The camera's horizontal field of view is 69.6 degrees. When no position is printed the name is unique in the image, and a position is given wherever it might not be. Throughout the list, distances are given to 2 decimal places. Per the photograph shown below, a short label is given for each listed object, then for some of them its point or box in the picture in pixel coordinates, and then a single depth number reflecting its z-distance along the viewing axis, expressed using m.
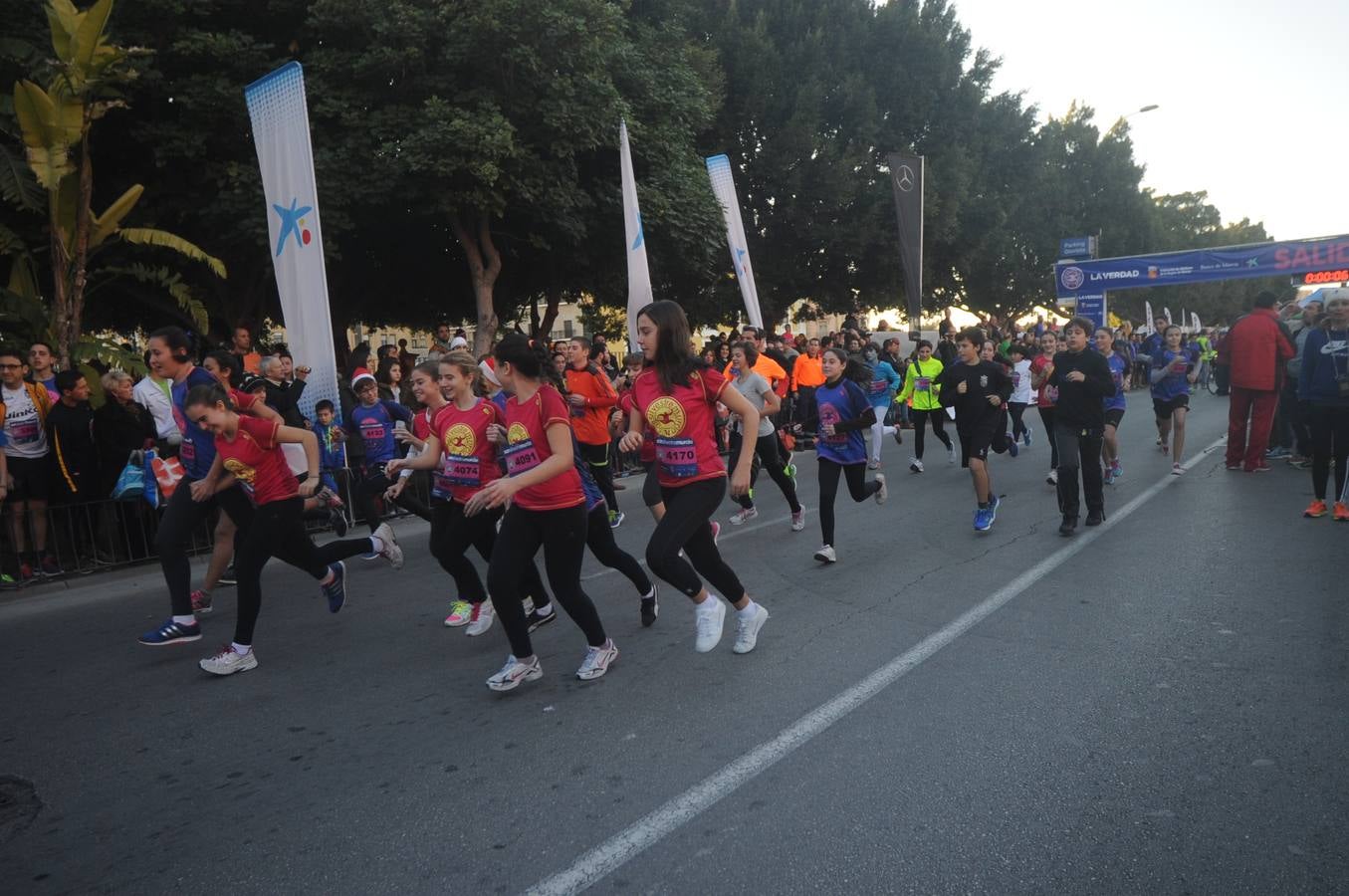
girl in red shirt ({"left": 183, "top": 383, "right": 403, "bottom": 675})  5.38
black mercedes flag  22.67
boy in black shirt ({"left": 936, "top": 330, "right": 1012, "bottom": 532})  8.48
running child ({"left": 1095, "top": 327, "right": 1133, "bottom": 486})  10.41
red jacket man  10.45
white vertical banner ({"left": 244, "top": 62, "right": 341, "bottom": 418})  10.84
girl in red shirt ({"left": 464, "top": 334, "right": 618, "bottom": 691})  4.56
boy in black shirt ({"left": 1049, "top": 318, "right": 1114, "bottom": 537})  8.13
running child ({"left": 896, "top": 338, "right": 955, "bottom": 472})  13.18
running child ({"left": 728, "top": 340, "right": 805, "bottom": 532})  8.87
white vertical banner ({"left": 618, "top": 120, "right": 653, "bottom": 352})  13.97
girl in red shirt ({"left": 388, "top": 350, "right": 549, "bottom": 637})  5.62
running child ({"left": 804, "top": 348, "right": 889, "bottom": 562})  7.46
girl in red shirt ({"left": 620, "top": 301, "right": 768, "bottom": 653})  4.91
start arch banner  28.56
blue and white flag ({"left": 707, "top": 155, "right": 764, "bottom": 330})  17.88
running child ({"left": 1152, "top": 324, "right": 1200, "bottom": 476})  11.47
